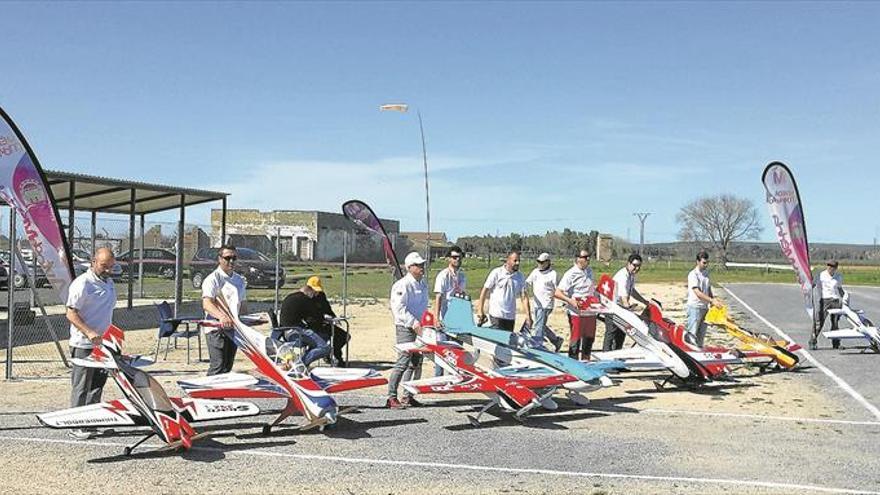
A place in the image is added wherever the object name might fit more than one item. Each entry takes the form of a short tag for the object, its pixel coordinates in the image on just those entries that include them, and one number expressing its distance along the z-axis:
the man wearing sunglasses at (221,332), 8.92
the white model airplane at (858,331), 14.39
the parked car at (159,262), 29.05
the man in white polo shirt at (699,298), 12.51
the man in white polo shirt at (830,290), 15.48
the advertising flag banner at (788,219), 15.12
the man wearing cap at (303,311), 11.25
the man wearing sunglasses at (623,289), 12.08
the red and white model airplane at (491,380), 8.48
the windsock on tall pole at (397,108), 16.98
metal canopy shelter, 17.78
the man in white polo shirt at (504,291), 11.10
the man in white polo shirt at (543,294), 11.99
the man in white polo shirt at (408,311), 9.30
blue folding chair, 10.55
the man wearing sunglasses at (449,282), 10.34
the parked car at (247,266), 29.53
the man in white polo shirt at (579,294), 11.85
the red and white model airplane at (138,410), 6.83
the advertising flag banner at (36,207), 11.08
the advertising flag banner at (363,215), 17.52
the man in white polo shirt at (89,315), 7.51
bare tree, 95.00
